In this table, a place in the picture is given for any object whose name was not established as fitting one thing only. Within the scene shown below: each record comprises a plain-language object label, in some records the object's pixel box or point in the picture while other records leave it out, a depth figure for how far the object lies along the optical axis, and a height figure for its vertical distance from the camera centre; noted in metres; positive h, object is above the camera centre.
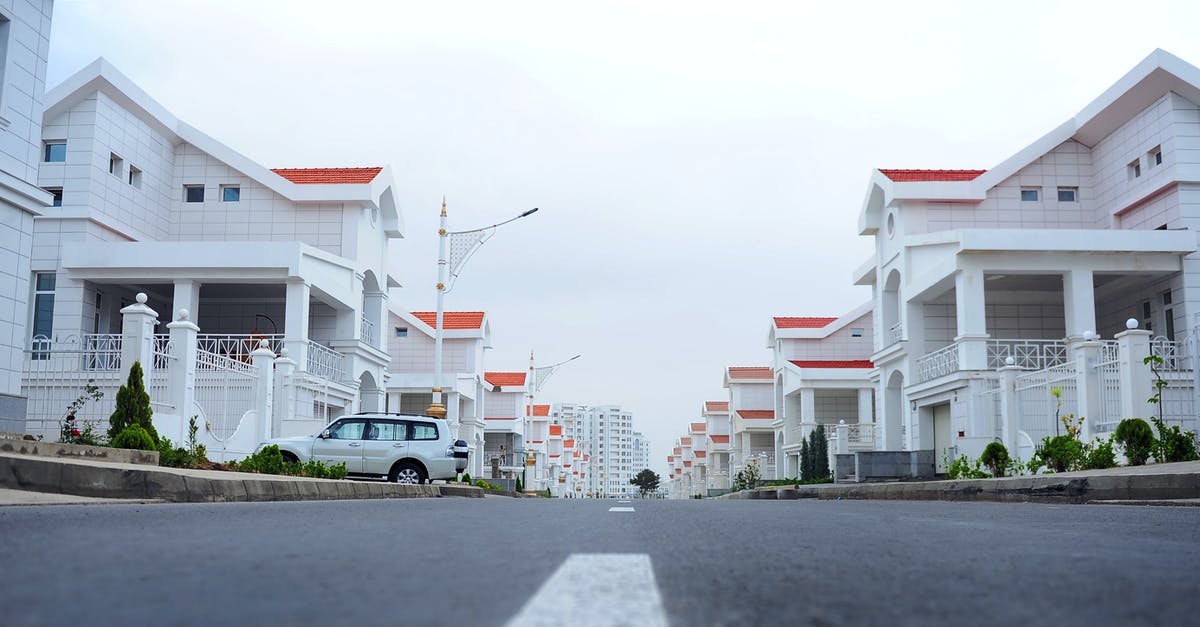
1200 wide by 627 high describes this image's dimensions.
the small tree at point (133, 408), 14.22 +0.49
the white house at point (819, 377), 41.72 +2.86
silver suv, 20.33 -0.05
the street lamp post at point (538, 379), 53.94 +3.50
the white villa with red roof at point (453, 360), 44.68 +3.83
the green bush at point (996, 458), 19.42 -0.17
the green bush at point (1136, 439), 15.68 +0.17
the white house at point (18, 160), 14.63 +4.08
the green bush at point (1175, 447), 15.45 +0.05
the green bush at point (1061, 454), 17.16 -0.07
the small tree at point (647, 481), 158.25 -5.22
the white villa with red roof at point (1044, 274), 20.95 +4.52
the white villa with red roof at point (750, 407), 56.28 +2.26
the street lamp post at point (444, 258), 30.09 +5.61
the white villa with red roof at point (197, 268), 19.08 +4.37
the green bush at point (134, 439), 13.52 +0.06
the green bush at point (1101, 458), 16.44 -0.13
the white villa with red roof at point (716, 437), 73.50 +0.72
